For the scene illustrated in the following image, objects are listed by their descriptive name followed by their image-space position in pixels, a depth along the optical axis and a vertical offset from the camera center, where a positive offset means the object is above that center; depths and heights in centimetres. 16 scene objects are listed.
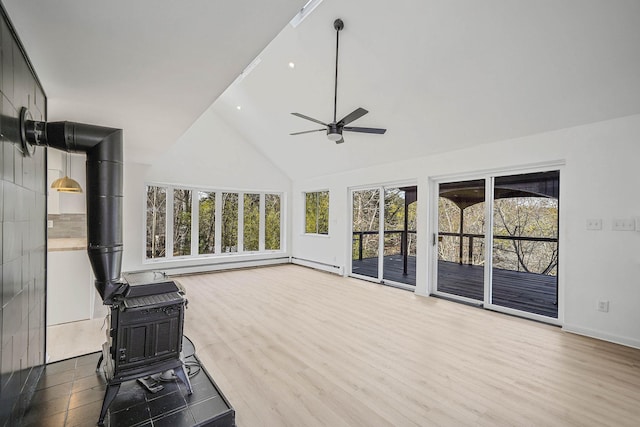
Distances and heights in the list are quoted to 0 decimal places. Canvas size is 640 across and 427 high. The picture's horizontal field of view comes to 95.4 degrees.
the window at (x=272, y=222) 772 -28
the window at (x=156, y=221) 610 -22
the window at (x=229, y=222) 700 -26
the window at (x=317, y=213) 716 -2
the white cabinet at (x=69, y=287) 356 -98
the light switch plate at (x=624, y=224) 303 -11
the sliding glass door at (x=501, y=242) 388 -42
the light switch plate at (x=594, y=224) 323 -11
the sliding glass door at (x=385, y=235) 547 -45
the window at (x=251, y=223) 738 -30
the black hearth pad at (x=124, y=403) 184 -133
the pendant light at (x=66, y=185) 378 +32
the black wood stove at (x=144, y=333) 194 -86
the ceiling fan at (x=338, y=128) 337 +103
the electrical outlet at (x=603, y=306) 317 -100
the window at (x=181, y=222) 636 -25
